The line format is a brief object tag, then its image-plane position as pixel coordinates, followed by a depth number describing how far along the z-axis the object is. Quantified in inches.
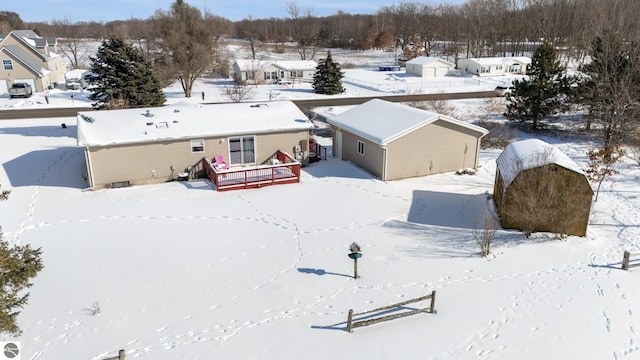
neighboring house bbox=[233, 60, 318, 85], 2178.9
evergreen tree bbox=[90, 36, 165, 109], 1255.5
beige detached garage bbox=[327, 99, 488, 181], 861.2
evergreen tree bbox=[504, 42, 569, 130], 1215.6
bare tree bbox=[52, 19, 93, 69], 2978.8
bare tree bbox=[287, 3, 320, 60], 3969.0
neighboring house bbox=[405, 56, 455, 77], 2481.5
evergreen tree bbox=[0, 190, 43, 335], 317.4
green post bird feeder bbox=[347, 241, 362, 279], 501.9
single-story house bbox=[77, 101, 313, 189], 824.3
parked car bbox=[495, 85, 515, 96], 1884.8
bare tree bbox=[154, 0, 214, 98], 1787.6
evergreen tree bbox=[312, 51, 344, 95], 1892.2
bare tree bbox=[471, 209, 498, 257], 576.7
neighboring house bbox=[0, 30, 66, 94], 1811.0
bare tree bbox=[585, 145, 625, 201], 773.9
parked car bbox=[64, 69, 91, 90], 1940.2
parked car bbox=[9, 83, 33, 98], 1706.4
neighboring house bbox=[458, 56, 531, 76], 2536.9
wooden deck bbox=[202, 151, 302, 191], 822.5
